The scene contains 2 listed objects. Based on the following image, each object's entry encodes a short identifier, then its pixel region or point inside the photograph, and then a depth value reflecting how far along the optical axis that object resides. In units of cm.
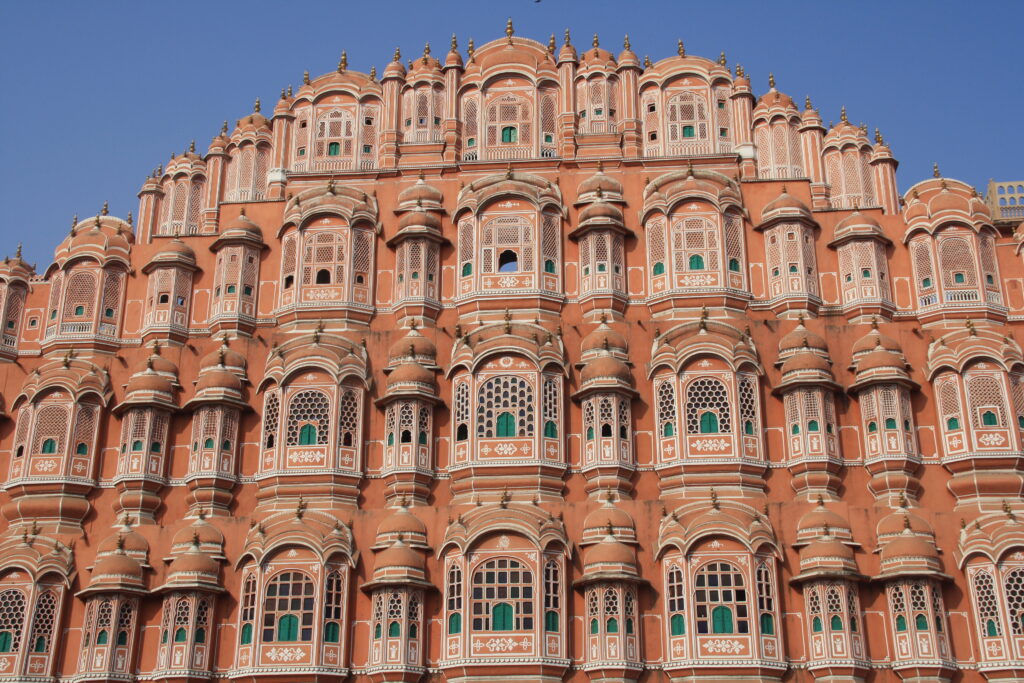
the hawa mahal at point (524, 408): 3064
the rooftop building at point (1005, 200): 4844
